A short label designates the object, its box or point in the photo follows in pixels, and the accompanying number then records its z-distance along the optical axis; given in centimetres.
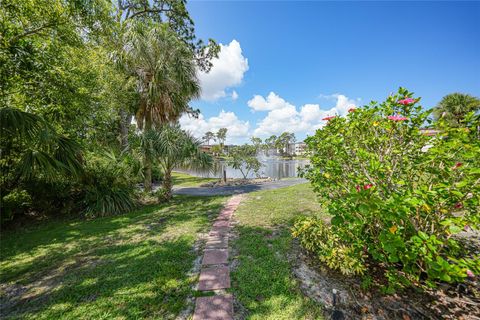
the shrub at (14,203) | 470
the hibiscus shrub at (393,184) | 149
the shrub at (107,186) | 566
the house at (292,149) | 7845
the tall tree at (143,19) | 693
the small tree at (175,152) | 620
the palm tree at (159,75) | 663
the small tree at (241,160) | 1441
